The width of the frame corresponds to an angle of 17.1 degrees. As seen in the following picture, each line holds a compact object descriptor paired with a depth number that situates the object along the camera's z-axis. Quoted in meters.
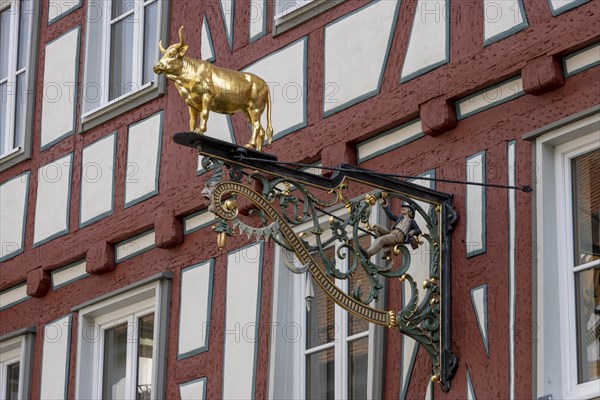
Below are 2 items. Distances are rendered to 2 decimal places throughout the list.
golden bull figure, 11.36
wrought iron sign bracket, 10.77
